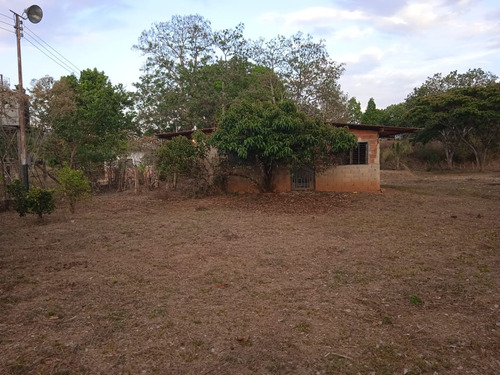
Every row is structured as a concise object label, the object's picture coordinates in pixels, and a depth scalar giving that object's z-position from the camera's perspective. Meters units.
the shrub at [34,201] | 8.95
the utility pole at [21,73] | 11.42
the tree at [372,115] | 39.97
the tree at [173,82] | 21.91
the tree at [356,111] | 42.89
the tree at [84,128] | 13.55
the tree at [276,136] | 11.15
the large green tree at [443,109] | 26.03
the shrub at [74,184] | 9.66
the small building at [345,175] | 14.01
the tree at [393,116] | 36.29
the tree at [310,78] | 21.83
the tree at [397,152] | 28.50
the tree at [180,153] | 12.46
